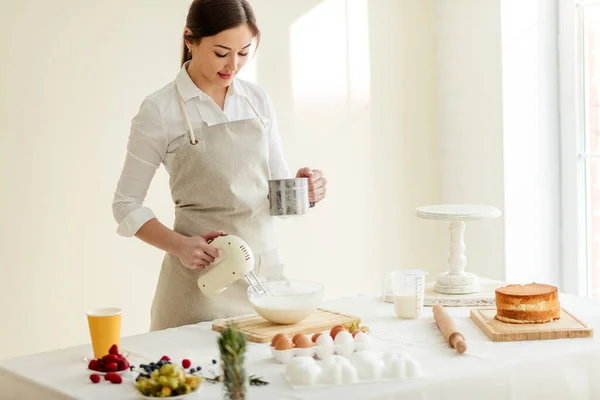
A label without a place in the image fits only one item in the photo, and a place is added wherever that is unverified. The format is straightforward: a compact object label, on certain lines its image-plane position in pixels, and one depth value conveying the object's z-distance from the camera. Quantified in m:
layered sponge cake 3.28
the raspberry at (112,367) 2.94
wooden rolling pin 3.05
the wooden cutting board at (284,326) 3.23
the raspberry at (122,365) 2.96
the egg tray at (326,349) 2.99
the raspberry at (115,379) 2.87
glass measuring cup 3.45
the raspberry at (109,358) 2.96
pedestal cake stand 3.75
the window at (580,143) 5.28
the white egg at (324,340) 3.01
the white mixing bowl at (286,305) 3.30
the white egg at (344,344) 3.00
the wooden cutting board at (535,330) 3.18
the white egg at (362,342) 3.04
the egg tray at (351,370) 2.81
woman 3.64
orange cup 3.06
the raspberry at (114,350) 3.00
